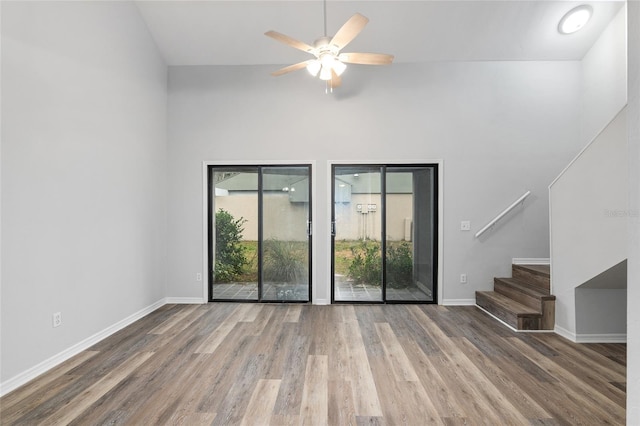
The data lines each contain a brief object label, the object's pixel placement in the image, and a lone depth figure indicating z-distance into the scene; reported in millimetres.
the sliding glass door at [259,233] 4449
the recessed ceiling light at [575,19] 3703
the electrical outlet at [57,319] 2582
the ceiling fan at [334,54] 2422
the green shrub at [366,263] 4430
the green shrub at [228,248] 4492
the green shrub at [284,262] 4449
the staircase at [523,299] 3314
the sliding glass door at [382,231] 4410
